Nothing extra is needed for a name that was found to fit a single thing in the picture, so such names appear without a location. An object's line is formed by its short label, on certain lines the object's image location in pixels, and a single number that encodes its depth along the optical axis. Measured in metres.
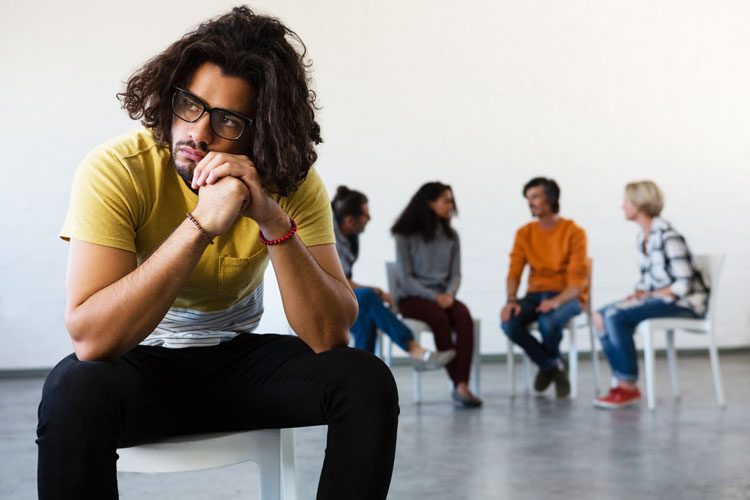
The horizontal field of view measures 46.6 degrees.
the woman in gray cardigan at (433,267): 4.47
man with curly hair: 1.26
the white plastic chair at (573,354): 4.59
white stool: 1.37
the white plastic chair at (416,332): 4.46
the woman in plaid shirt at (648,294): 4.20
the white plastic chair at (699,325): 4.16
